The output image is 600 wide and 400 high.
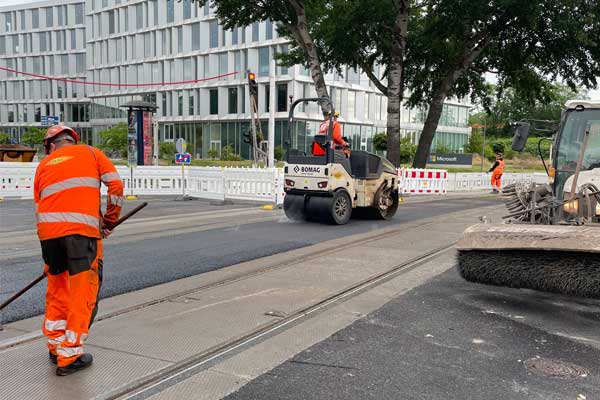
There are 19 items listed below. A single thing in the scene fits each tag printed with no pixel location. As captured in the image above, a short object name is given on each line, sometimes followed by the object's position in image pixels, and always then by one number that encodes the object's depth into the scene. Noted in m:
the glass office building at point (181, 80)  49.84
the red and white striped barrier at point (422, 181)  22.36
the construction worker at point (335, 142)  10.98
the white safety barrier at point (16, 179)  16.92
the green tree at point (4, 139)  63.47
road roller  11.07
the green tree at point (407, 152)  50.53
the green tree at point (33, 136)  57.66
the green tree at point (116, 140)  44.88
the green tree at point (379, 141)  50.22
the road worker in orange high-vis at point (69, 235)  3.74
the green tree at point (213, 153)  51.09
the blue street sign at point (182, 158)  17.62
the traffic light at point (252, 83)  20.04
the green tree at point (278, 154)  45.98
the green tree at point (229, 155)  48.00
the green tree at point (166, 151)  47.06
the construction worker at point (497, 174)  23.14
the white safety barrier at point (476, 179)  25.14
